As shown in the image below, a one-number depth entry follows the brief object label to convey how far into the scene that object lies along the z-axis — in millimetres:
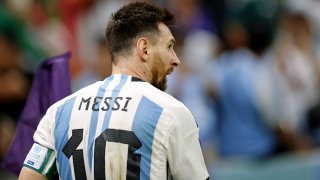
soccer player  8977
